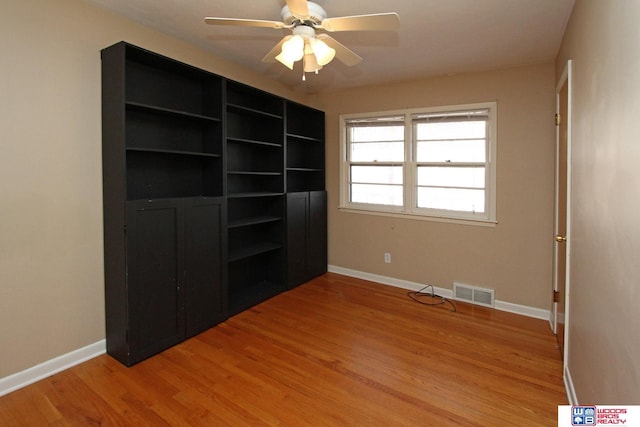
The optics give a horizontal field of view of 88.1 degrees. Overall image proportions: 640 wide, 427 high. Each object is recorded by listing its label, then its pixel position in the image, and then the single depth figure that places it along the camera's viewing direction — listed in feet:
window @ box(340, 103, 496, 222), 11.52
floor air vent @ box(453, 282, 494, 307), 11.51
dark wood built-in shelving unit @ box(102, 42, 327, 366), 7.75
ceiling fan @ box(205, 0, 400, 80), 5.69
